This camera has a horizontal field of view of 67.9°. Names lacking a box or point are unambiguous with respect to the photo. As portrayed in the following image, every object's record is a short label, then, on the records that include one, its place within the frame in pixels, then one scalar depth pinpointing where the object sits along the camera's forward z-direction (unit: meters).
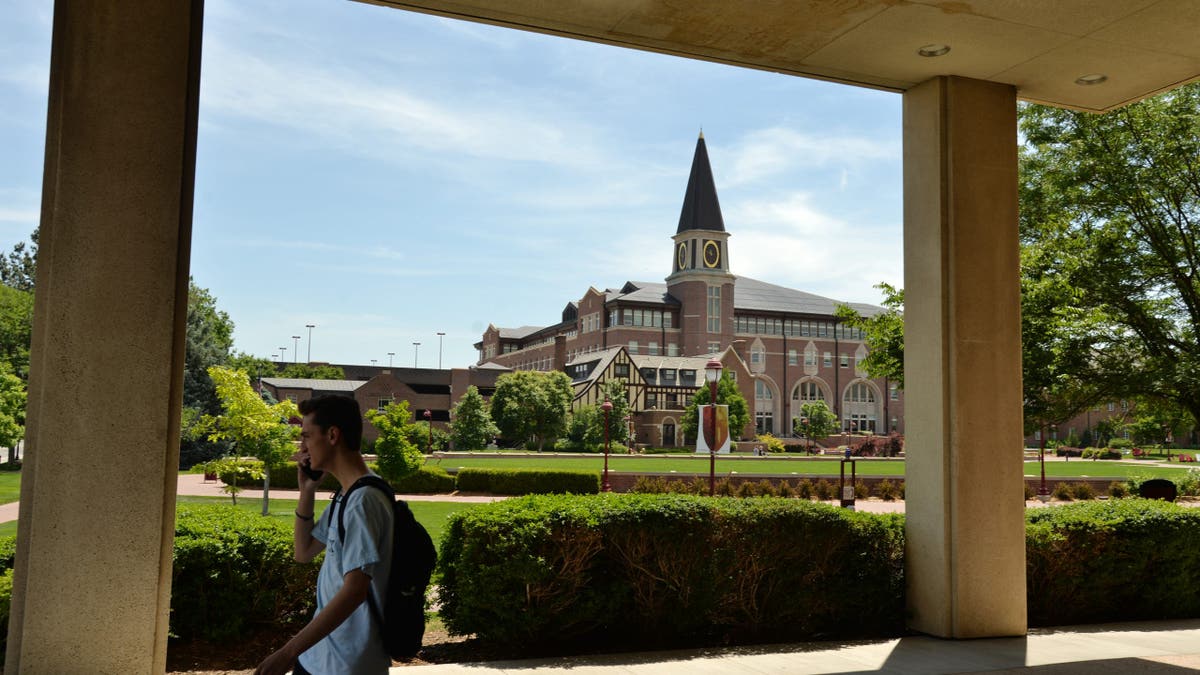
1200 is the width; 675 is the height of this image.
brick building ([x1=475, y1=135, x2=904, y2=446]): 95.62
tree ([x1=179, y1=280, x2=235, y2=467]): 43.94
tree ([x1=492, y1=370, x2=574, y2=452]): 65.50
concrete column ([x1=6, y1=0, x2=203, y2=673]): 4.62
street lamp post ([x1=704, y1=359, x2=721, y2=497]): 22.70
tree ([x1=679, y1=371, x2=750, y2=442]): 72.25
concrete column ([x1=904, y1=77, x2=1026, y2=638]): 7.22
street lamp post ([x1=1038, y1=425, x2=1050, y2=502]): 30.34
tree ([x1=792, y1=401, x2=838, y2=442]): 82.75
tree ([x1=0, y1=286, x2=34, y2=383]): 51.03
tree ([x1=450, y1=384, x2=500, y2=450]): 62.97
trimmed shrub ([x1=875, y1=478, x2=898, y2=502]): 30.58
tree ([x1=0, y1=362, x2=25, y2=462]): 34.16
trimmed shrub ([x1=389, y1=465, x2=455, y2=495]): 29.14
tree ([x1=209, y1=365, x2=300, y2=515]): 21.56
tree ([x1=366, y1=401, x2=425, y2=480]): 24.53
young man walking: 2.54
